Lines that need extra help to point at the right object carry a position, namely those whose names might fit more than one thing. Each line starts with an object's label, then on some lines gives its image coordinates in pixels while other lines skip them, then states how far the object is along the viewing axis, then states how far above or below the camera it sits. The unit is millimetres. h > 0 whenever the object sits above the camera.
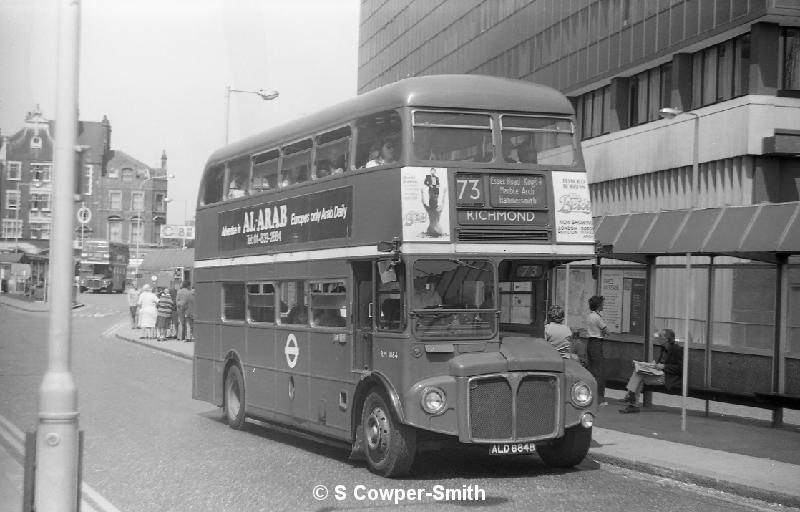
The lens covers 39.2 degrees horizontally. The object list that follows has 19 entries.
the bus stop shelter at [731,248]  14688 +441
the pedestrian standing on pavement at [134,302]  45938 -1536
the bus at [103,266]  88375 -207
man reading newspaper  16625 -1414
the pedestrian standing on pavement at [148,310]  39062 -1600
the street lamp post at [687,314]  14273 -433
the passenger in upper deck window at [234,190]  15714 +1097
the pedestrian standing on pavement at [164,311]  37438 -1516
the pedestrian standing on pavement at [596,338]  17070 -929
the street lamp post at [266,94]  32188 +4996
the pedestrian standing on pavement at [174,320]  39688 -1947
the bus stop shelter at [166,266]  53594 -35
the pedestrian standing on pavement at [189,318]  35094 -1700
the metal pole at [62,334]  6055 -393
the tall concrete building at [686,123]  18172 +4362
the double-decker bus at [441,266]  11000 +65
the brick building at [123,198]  94312 +6071
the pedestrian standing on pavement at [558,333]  14408 -733
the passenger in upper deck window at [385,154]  11477 +1214
